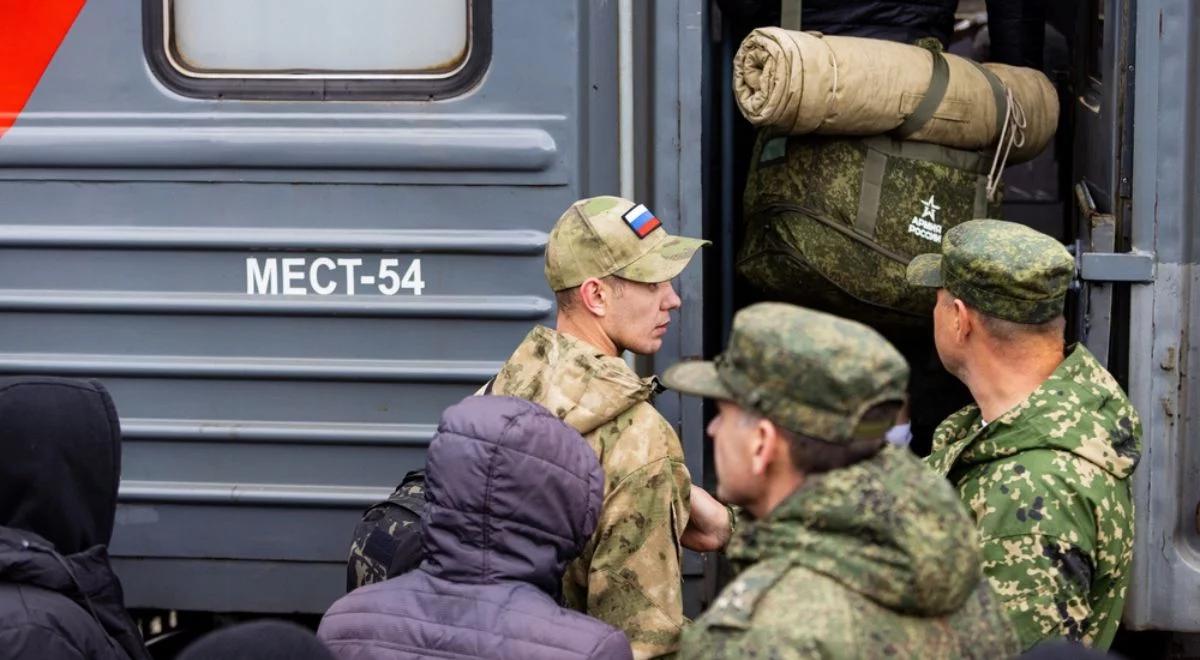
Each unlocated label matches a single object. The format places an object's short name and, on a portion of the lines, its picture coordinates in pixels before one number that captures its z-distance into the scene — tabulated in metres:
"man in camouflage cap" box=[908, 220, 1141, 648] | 2.26
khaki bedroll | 2.91
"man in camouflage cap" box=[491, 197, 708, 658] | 2.37
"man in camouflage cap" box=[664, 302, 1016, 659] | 1.60
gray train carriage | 3.05
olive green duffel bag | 3.17
